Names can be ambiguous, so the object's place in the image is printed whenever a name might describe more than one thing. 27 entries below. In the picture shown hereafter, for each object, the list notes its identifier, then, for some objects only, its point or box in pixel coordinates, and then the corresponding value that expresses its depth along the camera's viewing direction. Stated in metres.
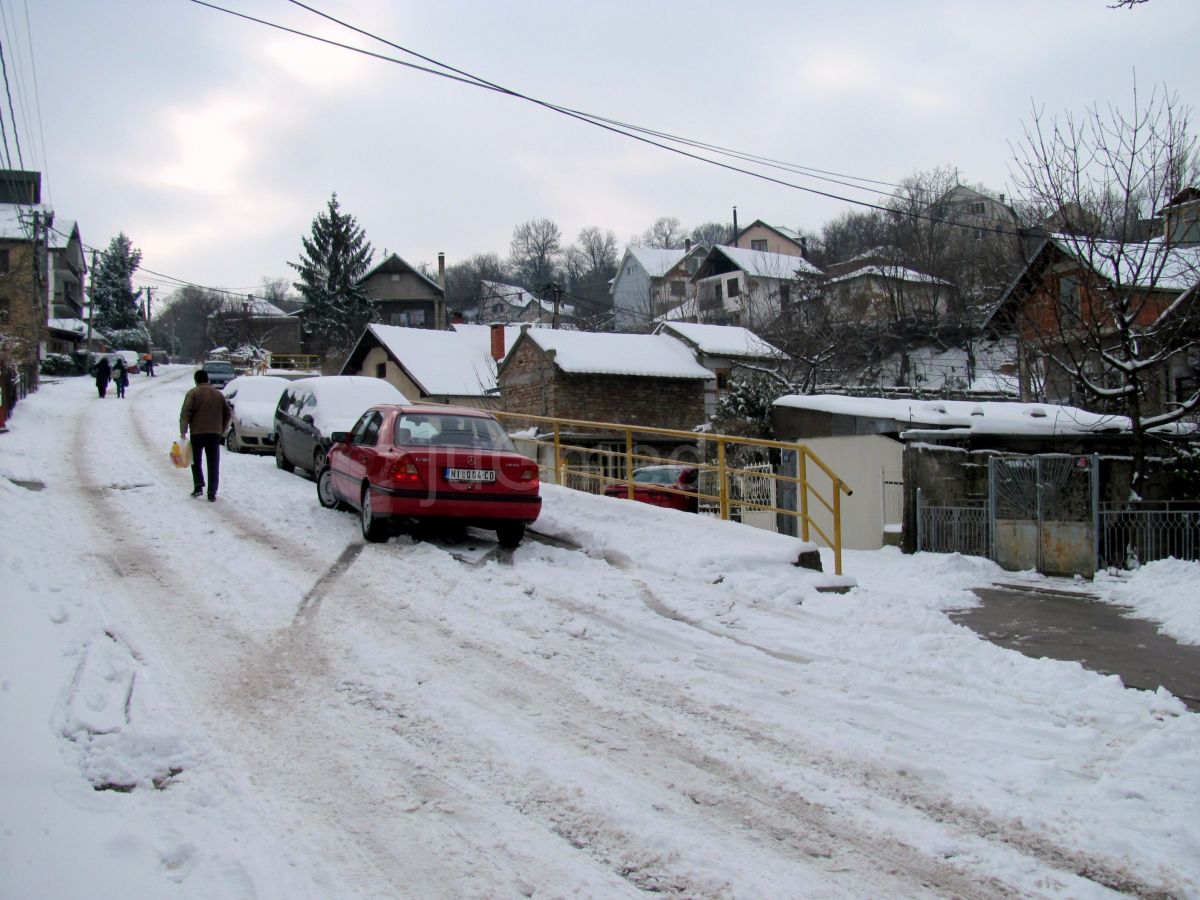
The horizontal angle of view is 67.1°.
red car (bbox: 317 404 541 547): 9.38
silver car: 18.61
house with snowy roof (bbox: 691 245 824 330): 42.78
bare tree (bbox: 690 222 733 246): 86.93
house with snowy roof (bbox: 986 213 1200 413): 16.75
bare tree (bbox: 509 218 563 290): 86.06
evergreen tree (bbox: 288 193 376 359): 60.00
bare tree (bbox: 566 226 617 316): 84.25
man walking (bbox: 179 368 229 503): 12.27
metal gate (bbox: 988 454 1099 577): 14.07
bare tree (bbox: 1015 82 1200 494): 16.44
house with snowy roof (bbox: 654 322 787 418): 36.28
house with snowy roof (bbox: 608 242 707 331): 75.81
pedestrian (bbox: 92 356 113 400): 33.06
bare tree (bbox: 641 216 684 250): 93.25
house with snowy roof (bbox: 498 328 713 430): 33.72
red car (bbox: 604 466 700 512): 17.78
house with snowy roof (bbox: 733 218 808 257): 76.88
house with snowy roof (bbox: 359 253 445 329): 64.44
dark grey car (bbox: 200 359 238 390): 50.06
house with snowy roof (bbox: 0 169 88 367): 34.50
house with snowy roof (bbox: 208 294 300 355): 74.62
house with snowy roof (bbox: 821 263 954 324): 42.41
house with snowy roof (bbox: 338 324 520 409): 38.06
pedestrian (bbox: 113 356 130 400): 33.66
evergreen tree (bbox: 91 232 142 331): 77.81
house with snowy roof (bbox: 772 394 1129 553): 15.72
